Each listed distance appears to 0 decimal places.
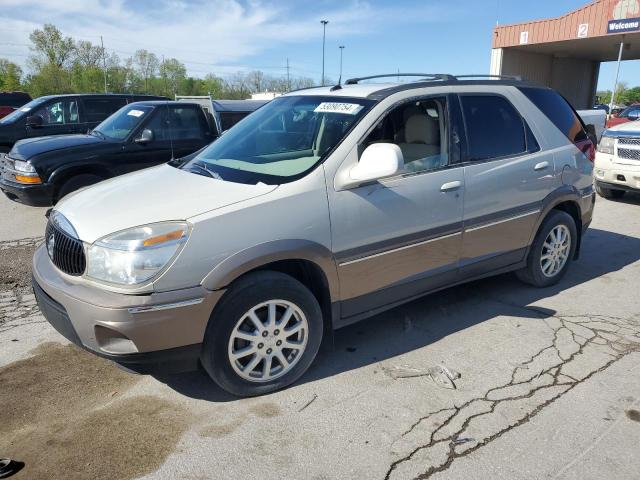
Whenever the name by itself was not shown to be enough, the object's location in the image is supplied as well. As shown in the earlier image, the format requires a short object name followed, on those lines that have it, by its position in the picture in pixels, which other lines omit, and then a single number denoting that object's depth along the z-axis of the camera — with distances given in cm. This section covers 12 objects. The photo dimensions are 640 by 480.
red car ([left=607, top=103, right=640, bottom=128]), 1575
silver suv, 266
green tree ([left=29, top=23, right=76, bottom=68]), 5806
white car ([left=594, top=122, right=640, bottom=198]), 822
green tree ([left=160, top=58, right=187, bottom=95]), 6383
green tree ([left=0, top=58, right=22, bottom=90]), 5606
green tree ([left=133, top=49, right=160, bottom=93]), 6776
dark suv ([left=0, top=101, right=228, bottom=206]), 656
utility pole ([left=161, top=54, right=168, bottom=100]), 6325
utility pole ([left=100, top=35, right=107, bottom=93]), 5199
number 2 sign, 2373
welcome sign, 2152
